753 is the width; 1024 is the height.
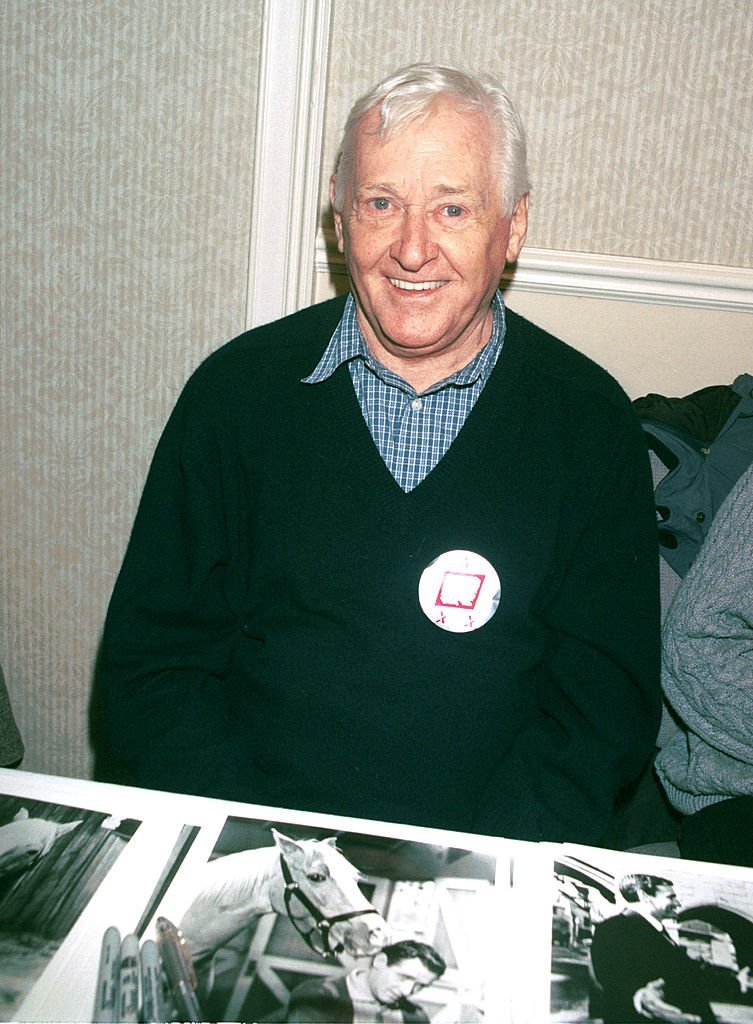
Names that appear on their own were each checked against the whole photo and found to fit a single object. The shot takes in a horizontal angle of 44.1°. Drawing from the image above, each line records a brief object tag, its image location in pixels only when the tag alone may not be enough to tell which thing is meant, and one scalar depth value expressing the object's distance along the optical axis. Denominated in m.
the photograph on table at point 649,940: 0.79
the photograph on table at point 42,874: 0.80
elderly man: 1.33
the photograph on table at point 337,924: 0.78
